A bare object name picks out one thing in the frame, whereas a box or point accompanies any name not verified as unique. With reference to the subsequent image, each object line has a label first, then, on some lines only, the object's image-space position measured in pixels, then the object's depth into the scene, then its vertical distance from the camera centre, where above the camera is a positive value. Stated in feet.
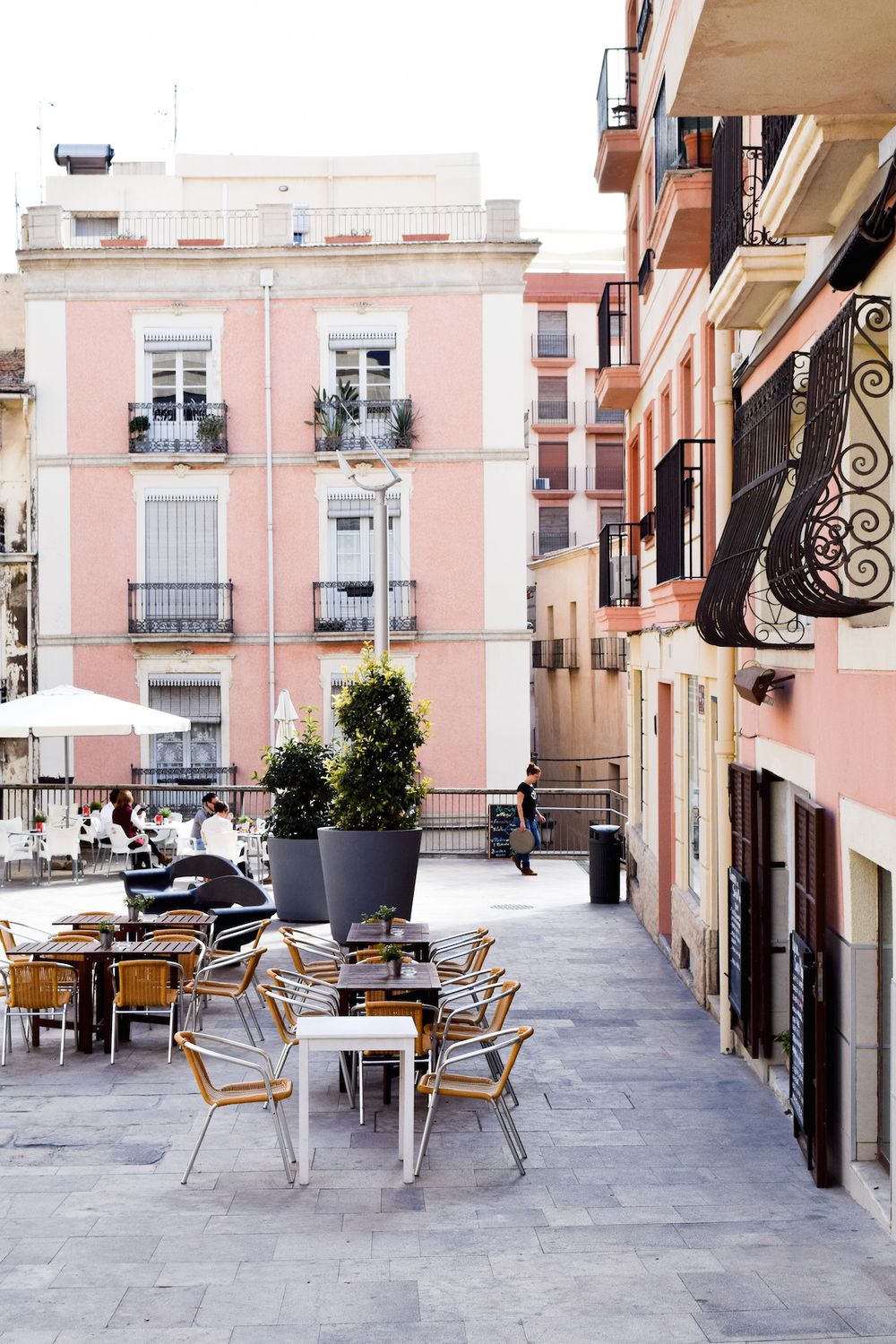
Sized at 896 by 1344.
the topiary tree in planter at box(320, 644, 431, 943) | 51.49 -4.25
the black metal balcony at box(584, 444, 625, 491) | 168.66 +23.57
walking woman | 74.84 -6.31
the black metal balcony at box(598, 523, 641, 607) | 61.93 +4.58
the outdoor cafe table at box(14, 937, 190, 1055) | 39.09 -7.26
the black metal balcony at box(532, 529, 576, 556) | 168.55 +15.70
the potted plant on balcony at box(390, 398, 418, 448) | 97.35 +16.73
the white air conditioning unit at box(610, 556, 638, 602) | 62.13 +4.30
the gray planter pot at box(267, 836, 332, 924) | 58.80 -7.87
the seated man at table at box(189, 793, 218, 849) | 67.92 -6.52
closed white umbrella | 67.41 -1.66
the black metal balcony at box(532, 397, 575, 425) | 168.45 +30.37
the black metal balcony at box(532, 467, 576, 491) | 168.55 +22.65
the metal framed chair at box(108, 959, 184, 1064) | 37.88 -7.74
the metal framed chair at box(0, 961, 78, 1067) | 37.52 -7.70
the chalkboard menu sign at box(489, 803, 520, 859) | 81.97 -8.25
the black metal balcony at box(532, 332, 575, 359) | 167.53 +37.42
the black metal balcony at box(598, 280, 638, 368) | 59.67 +14.65
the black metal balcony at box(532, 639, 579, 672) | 135.64 +2.41
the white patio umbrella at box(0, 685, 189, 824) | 67.00 -1.52
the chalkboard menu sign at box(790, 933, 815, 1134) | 28.14 -6.83
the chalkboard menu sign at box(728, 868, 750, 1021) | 35.65 -6.36
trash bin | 66.03 -8.25
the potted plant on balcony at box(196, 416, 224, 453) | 96.78 +16.12
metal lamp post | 58.95 +4.58
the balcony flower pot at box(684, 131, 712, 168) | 39.70 +14.20
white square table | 28.14 -6.92
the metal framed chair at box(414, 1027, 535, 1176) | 29.55 -8.15
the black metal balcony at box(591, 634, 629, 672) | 119.14 +2.17
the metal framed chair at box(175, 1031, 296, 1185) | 28.66 -8.04
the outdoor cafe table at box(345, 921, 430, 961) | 38.86 -6.80
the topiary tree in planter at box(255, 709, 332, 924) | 58.29 -5.41
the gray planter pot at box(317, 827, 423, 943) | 51.44 -6.59
